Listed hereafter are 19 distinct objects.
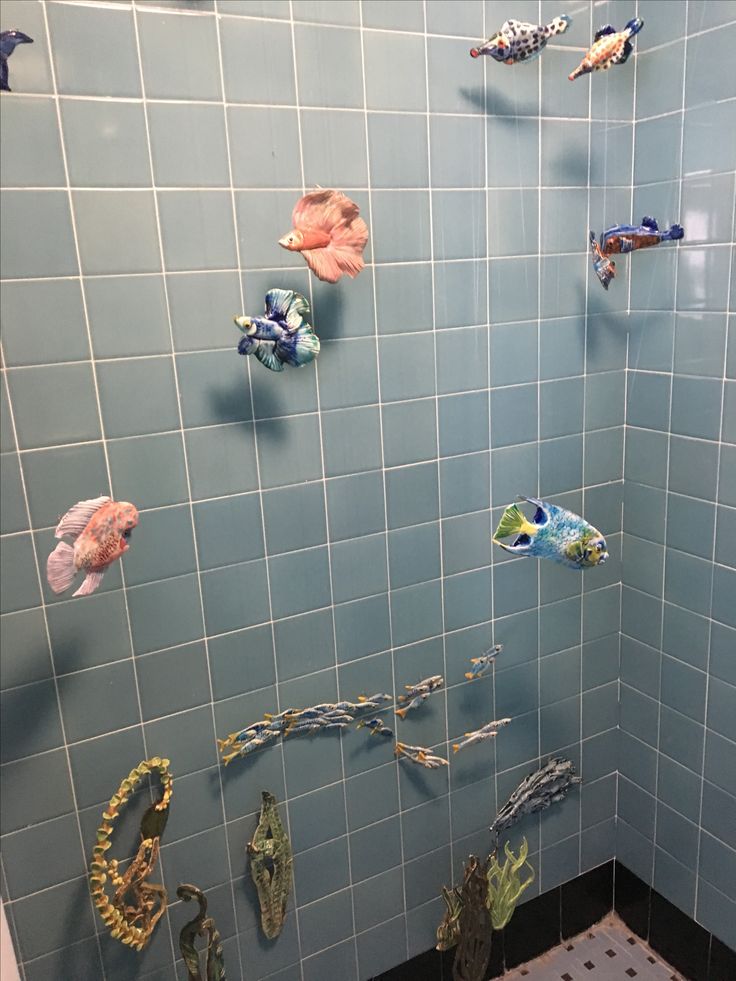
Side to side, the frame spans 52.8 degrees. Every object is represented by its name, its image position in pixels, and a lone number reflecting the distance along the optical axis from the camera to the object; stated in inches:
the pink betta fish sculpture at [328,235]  48.1
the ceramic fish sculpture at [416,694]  62.8
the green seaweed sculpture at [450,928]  64.9
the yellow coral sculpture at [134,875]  50.5
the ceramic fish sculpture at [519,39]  51.7
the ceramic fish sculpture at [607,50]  54.2
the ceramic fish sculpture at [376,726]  61.6
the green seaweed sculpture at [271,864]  57.7
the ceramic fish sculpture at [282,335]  49.2
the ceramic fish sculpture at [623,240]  58.2
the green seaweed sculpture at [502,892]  67.4
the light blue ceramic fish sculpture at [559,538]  54.4
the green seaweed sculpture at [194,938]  53.7
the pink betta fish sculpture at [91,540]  44.0
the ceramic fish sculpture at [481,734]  66.2
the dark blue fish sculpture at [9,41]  39.3
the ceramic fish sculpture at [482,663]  65.6
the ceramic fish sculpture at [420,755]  63.2
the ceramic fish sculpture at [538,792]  70.2
